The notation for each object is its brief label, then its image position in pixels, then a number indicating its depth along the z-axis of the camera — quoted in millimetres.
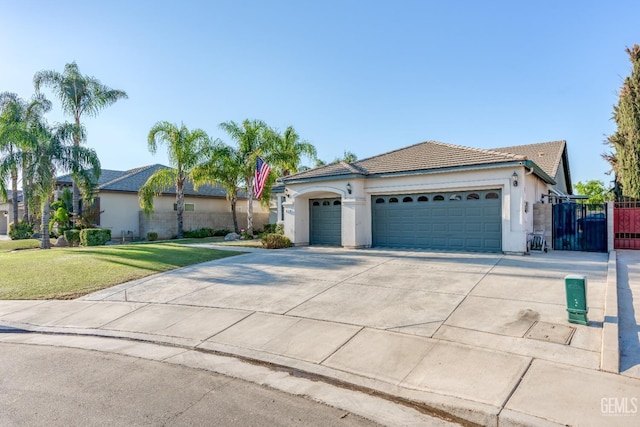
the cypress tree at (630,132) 22406
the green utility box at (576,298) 6277
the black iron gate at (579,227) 15523
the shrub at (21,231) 29891
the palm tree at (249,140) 23547
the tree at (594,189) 45625
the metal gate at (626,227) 16641
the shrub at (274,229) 22031
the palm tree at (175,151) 24656
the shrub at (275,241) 18281
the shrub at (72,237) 23016
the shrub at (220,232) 29459
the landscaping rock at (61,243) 22781
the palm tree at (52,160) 19500
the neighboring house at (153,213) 26453
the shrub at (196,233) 27373
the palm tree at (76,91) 22825
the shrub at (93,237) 21797
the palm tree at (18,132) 19141
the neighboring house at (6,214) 38812
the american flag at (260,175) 20438
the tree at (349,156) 41688
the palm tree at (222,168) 23953
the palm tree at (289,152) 23750
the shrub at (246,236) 25047
